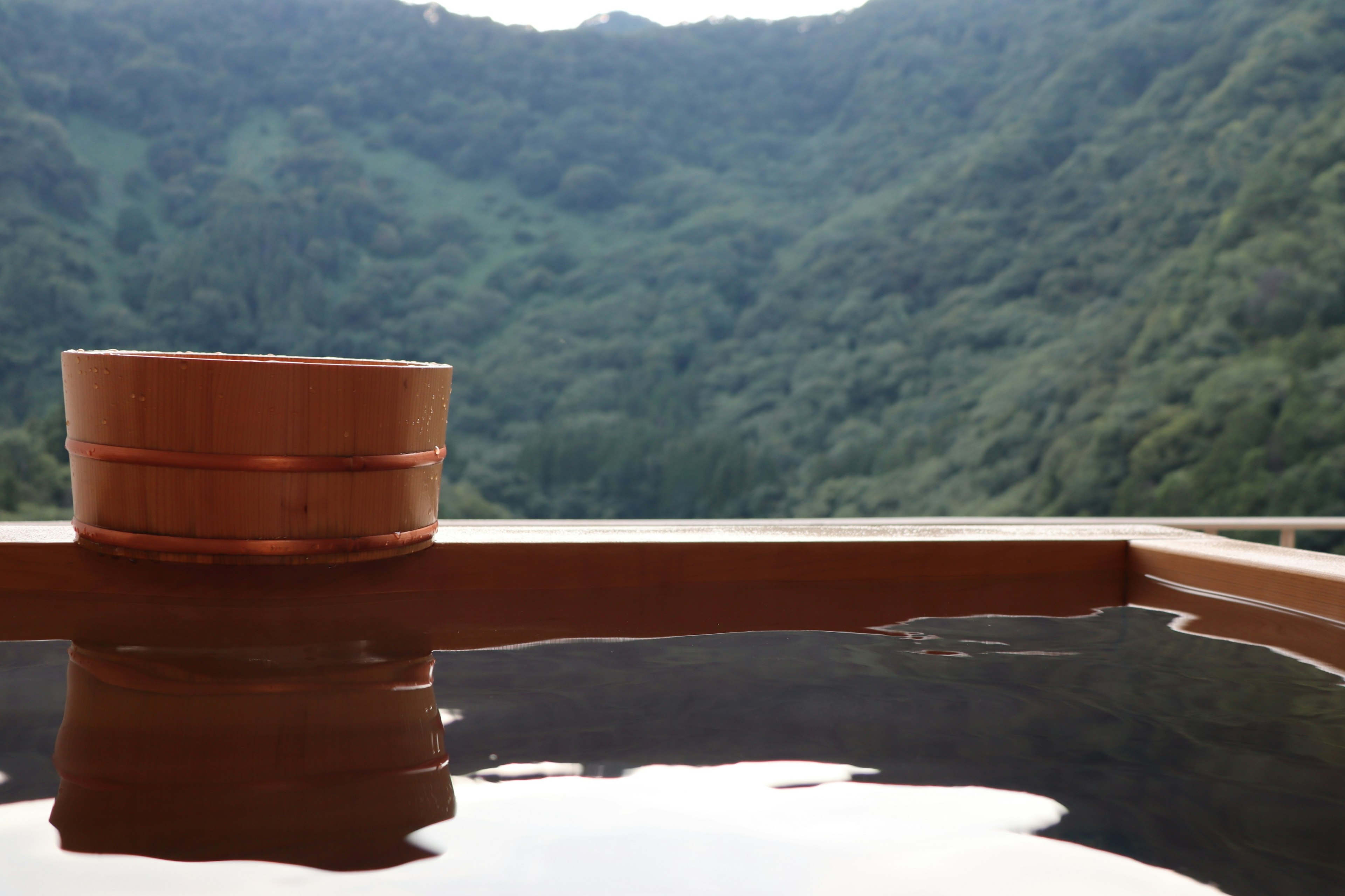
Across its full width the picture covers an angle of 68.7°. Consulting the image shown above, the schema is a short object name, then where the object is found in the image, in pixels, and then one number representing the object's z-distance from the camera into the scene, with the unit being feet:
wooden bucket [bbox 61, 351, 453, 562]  3.53
